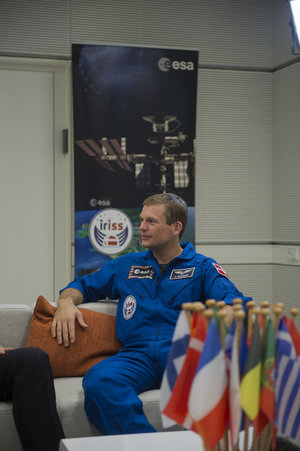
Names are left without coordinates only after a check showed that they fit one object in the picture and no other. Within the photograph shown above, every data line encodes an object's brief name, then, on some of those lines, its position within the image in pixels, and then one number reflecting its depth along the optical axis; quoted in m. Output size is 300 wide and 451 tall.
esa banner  6.66
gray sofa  4.96
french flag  3.67
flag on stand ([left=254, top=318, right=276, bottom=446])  3.75
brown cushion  5.29
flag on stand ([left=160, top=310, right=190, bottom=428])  3.89
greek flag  3.76
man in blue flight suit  4.98
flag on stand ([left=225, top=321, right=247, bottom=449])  3.65
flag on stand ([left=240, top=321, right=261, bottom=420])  3.68
